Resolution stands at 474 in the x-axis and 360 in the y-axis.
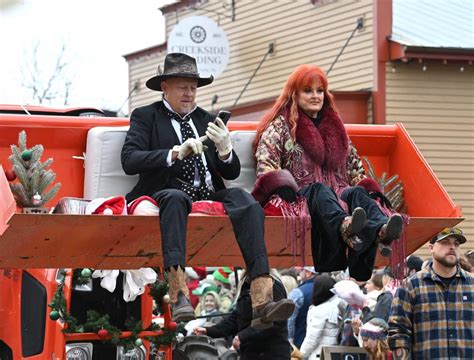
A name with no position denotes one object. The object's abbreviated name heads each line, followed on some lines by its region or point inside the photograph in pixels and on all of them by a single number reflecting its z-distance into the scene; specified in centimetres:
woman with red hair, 884
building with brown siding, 2411
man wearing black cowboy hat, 832
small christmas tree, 858
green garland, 1024
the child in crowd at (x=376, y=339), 1131
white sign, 2617
